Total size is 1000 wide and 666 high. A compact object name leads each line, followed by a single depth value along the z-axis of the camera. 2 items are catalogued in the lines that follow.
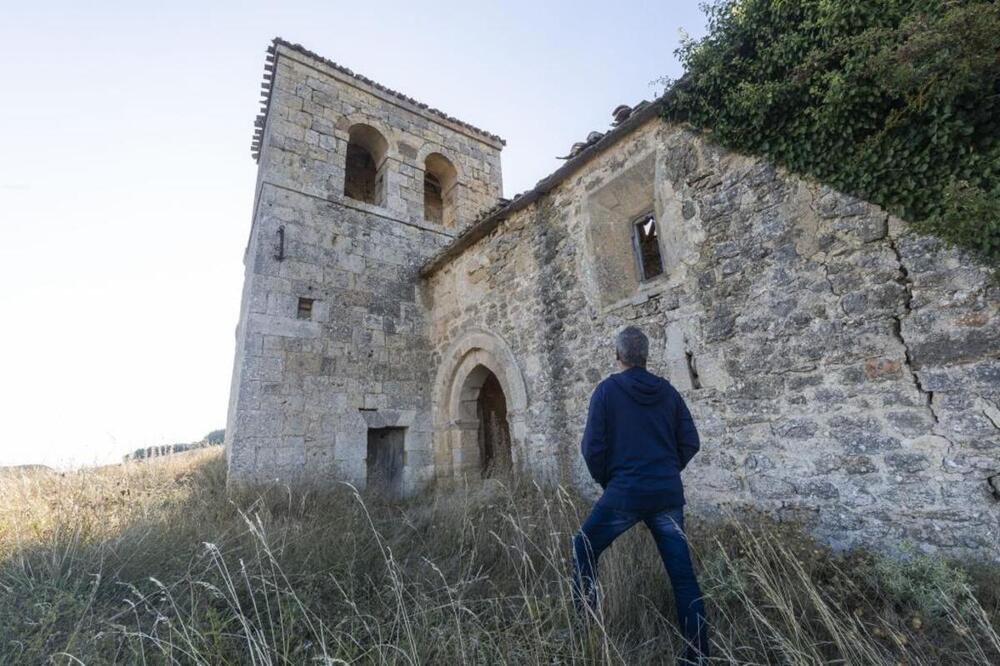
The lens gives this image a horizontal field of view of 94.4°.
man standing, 2.29
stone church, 2.85
